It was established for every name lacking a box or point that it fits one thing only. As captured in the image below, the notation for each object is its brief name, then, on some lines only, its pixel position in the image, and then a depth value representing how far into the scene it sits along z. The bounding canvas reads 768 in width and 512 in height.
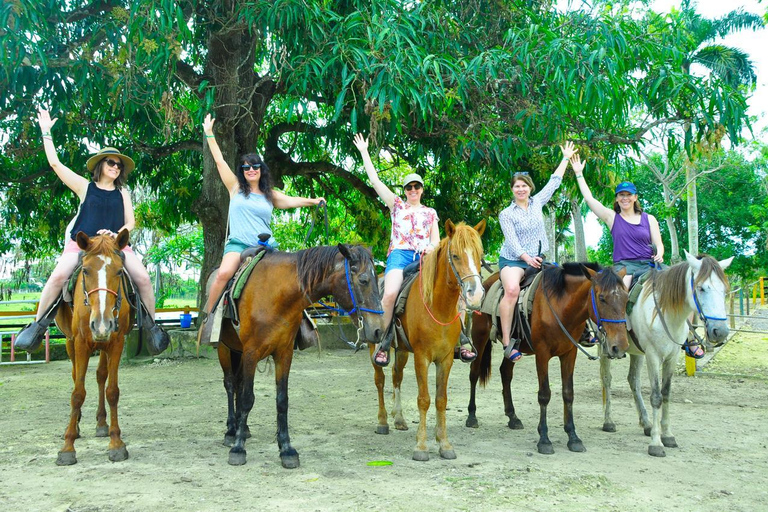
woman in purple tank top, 6.89
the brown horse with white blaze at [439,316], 5.38
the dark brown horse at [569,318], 5.67
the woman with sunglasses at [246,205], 5.90
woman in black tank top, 5.75
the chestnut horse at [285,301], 5.16
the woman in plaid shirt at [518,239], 6.53
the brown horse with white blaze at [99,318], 5.21
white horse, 5.77
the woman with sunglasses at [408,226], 6.47
